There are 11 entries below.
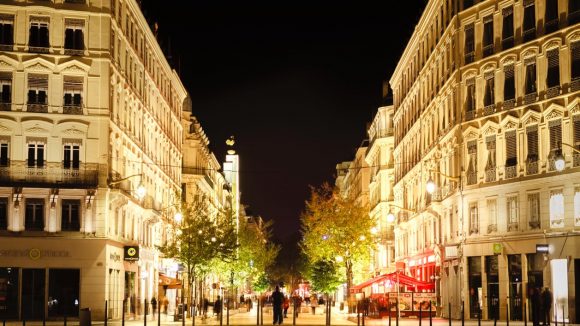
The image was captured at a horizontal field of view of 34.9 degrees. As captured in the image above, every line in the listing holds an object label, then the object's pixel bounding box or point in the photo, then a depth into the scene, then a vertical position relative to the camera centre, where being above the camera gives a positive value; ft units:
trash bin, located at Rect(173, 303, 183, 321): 190.19 -8.72
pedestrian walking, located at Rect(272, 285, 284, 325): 146.61 -5.23
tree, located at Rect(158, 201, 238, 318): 231.09 +7.64
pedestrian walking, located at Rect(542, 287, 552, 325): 137.80 -4.74
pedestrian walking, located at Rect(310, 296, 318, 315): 259.80 -8.89
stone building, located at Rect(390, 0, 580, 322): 165.89 +23.93
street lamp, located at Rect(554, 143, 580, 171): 119.85 +14.31
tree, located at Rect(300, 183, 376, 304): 280.10 +12.00
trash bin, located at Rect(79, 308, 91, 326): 117.19 -5.59
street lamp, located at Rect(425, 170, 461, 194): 151.23 +14.29
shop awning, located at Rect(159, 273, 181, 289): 241.65 -2.20
